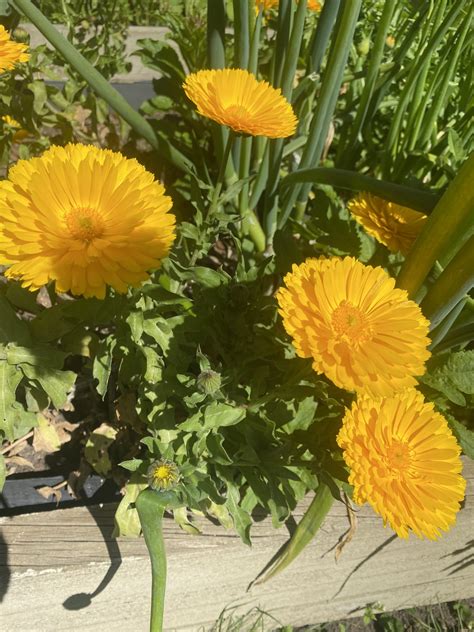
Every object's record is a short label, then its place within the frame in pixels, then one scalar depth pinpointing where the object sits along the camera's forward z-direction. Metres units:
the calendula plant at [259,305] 0.24
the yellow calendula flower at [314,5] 0.51
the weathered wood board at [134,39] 0.78
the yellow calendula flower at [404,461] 0.24
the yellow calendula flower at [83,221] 0.23
